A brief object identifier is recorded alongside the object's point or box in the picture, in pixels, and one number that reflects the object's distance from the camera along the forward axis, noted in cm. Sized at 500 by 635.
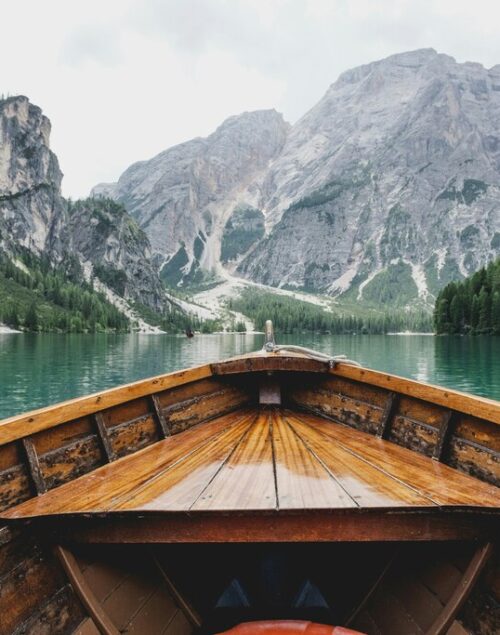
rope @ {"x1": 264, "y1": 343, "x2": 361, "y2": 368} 823
